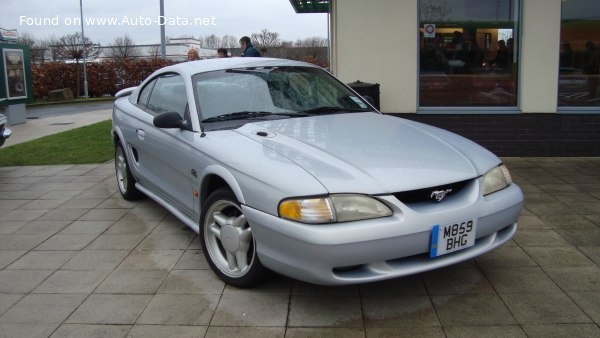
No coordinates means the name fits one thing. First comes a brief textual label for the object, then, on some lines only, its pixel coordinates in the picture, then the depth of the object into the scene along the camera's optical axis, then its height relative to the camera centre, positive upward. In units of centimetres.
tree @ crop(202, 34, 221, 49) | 7062 +503
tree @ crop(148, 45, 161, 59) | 5526 +344
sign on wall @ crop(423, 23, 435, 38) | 817 +69
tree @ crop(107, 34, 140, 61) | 5181 +321
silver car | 310 -60
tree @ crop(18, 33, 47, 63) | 3918 +225
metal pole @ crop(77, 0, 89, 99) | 3110 +8
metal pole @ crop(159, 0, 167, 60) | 1989 +201
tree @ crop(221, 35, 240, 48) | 5969 +457
